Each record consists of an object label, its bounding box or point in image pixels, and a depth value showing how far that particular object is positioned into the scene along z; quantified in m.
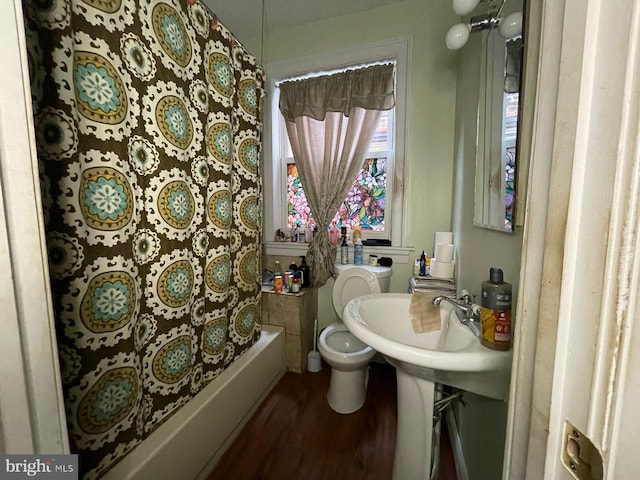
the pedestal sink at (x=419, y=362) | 0.65
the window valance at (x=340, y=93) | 1.80
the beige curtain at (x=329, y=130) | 1.83
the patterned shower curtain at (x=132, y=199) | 0.75
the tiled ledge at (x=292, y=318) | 1.85
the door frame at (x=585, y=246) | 0.23
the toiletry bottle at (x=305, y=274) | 1.98
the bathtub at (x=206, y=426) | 0.97
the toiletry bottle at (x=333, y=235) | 2.02
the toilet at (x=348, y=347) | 1.52
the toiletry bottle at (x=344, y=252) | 1.98
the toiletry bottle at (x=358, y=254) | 1.94
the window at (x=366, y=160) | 1.83
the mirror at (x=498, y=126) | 0.78
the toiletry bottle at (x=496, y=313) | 0.67
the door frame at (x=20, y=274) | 0.40
